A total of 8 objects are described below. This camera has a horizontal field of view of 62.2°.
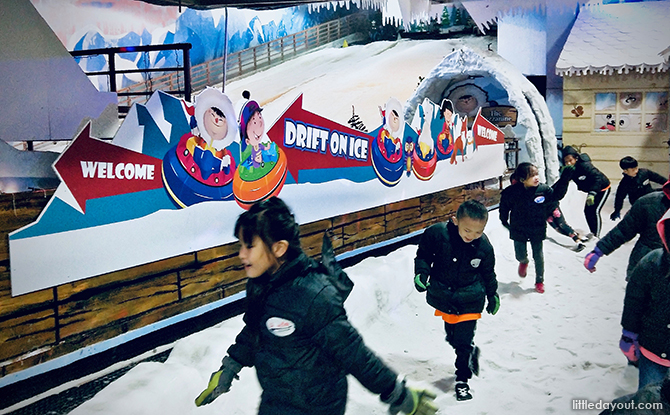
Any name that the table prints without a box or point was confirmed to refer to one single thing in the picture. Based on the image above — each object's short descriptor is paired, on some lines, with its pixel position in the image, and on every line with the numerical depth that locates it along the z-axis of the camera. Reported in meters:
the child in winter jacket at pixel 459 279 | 2.80
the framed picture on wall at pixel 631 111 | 6.89
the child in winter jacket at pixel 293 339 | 1.53
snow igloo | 7.25
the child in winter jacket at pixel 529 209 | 4.40
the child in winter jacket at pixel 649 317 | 1.98
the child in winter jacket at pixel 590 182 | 5.77
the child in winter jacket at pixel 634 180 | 5.61
